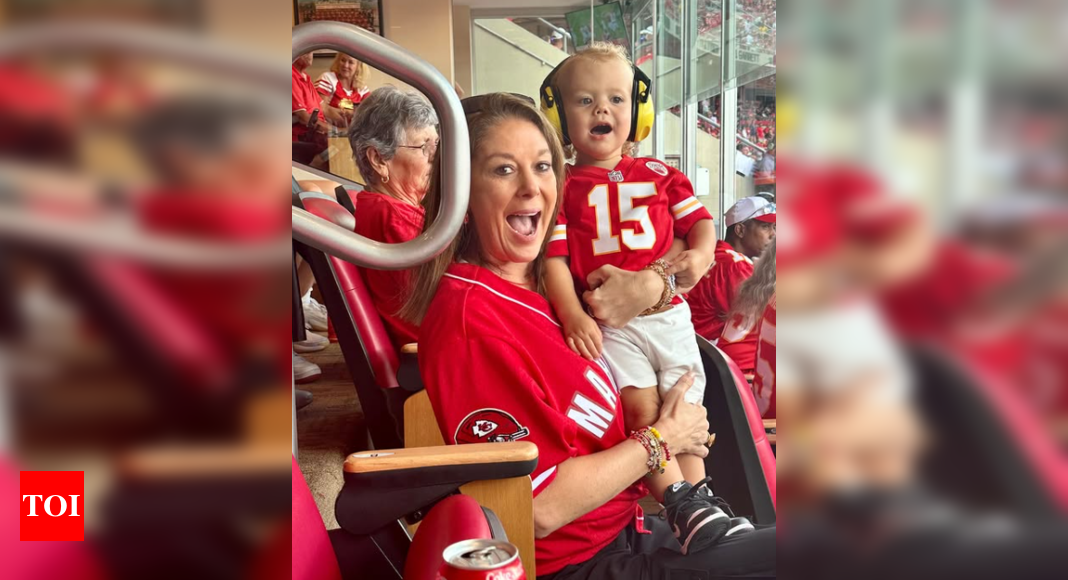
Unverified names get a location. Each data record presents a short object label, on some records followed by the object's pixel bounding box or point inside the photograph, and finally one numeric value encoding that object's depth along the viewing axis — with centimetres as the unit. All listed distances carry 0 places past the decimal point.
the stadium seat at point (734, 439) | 136
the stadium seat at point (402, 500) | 78
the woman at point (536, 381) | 108
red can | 55
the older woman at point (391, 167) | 170
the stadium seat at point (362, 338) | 164
